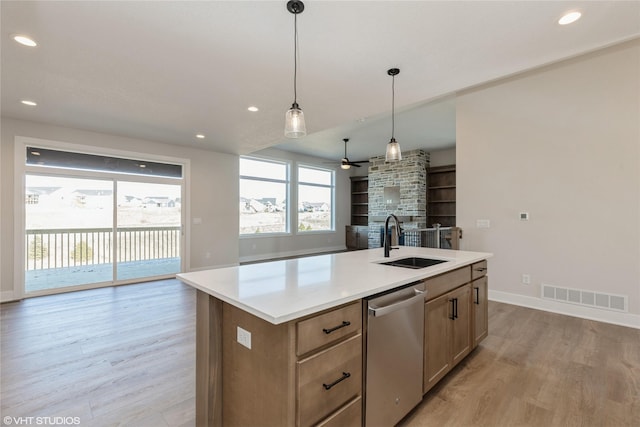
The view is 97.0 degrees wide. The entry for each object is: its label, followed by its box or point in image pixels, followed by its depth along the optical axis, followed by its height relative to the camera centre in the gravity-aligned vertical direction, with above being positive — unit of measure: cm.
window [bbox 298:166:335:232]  862 +51
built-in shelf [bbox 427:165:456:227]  788 +54
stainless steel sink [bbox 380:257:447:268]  231 -40
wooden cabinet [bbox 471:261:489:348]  246 -78
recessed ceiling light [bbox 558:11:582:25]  183 +130
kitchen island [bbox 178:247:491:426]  118 -60
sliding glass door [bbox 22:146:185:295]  422 -8
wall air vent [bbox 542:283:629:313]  324 -101
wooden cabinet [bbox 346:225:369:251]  912 -74
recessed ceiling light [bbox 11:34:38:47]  205 +130
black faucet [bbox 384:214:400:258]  242 -24
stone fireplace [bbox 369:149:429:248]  778 +68
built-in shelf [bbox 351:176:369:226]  991 +52
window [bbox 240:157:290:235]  733 +51
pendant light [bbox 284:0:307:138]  199 +66
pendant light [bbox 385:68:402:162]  296 +66
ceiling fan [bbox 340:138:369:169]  682 +124
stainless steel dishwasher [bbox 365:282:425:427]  147 -79
